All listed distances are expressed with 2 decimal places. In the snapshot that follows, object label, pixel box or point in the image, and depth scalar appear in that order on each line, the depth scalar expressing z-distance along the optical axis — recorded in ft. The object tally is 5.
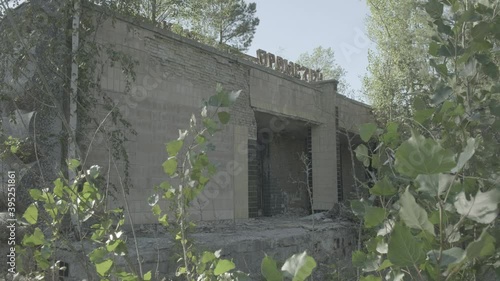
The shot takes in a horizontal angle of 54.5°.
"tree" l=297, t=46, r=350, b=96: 109.91
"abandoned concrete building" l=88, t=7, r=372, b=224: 23.97
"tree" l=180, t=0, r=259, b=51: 67.31
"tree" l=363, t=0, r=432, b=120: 46.46
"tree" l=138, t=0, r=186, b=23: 61.78
